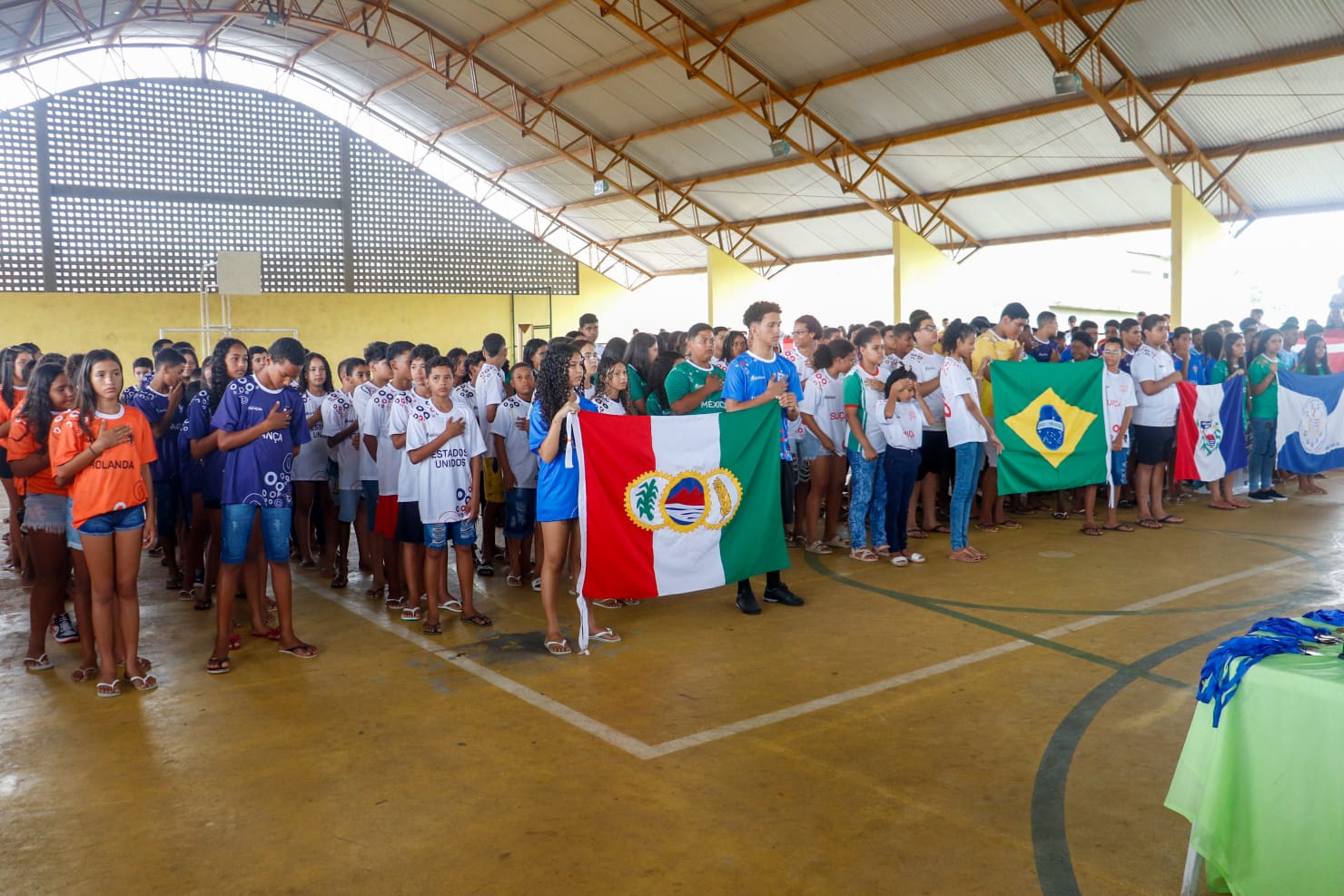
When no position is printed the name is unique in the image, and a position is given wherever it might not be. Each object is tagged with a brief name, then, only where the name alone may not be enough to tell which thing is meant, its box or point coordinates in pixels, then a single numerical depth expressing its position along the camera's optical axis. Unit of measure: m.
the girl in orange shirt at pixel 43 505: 4.26
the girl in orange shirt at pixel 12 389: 5.00
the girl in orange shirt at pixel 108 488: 4.00
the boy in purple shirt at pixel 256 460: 4.36
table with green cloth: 2.12
